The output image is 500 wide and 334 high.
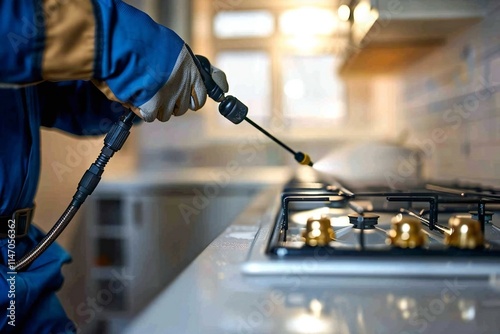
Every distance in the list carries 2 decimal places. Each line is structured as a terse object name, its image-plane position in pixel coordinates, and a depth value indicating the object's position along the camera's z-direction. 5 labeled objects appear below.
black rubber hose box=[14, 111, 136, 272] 0.65
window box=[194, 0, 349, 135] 2.96
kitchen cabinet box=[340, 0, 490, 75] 1.01
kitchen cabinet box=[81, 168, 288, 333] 2.09
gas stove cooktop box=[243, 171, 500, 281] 0.49
